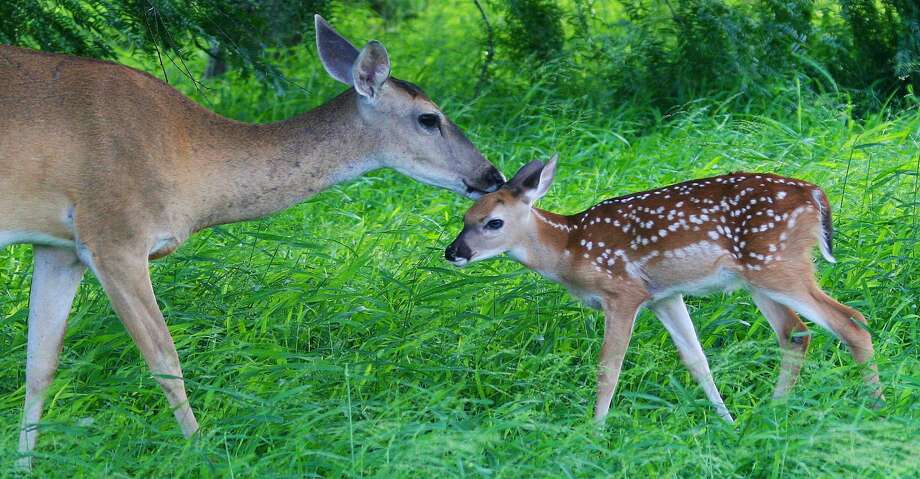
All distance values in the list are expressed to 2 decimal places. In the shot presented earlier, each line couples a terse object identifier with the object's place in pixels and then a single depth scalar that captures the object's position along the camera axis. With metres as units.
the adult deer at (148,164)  8.71
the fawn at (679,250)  9.23
